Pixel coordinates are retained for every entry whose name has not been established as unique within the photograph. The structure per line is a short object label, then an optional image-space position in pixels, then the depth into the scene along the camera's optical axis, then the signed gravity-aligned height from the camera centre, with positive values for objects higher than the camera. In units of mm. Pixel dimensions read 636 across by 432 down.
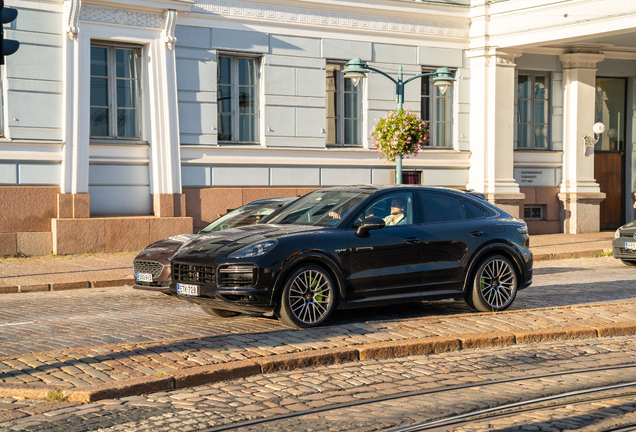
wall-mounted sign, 24375 +498
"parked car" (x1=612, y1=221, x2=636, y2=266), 16625 -1025
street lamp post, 17125 +2498
